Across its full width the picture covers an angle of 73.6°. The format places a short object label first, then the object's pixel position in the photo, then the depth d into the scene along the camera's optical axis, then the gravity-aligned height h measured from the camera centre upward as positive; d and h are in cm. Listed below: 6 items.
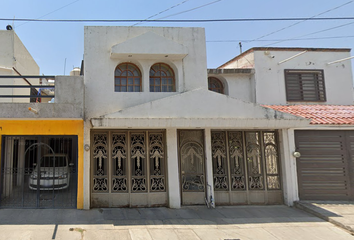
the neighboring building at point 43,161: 746 -43
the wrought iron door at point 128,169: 780 -83
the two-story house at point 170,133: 746 +31
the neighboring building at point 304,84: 912 +244
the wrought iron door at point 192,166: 806 -85
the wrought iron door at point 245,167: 836 -98
